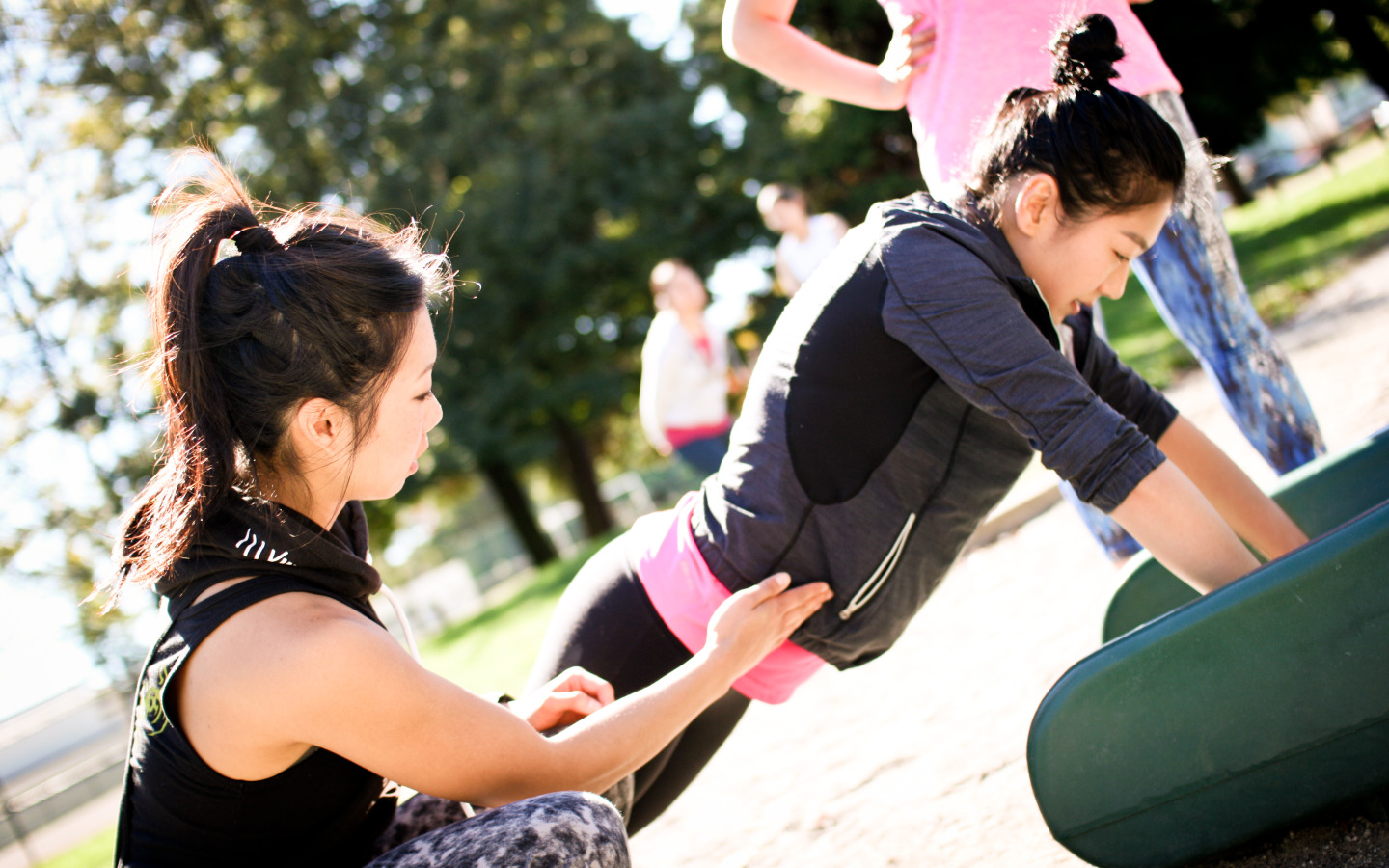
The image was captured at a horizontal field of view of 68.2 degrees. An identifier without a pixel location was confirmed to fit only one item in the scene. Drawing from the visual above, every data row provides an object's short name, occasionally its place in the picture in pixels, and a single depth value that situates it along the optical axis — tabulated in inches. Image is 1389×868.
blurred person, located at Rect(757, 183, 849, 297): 271.3
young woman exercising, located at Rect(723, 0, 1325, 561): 85.4
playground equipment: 56.7
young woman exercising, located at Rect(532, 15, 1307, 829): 61.6
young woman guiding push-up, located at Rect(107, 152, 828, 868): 54.8
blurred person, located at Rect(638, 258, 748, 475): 229.6
